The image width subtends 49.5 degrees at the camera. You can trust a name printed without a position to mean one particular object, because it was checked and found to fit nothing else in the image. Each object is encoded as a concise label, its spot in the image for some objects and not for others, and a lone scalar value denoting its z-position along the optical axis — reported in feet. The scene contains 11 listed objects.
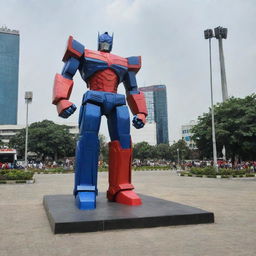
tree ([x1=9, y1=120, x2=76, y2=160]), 152.25
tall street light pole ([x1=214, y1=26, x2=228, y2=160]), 148.46
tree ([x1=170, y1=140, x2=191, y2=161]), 190.33
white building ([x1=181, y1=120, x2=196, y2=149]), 284.00
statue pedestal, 15.10
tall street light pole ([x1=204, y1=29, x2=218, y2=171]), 72.74
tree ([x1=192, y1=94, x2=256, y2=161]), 84.58
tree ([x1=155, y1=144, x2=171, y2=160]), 212.64
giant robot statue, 21.58
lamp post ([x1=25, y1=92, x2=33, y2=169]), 82.85
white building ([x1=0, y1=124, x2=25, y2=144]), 228.22
